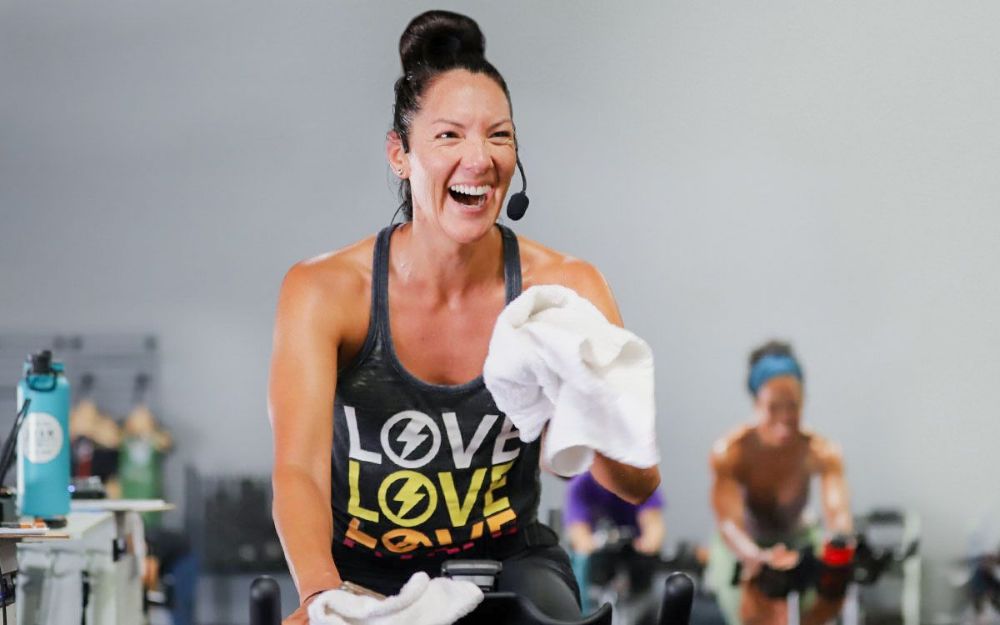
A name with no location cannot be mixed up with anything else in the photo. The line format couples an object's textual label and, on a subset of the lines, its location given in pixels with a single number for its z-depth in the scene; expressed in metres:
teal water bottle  4.49
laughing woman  4.00
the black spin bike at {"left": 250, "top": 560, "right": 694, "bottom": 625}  3.56
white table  4.55
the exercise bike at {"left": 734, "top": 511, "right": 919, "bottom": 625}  6.29
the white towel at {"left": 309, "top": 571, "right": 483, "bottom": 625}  3.44
